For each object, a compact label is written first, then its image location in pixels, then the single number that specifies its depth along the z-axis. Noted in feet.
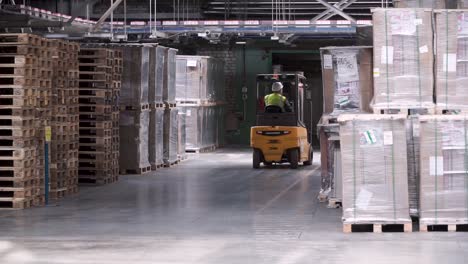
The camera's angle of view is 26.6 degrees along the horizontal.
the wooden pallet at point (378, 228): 38.91
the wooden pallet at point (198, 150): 92.57
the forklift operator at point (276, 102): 74.95
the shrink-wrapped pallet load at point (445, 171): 38.40
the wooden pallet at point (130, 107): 68.69
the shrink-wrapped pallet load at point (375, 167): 38.68
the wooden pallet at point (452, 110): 40.14
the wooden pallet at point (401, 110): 40.22
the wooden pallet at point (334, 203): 47.91
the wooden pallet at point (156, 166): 72.69
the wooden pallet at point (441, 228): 38.96
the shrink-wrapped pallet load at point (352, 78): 45.39
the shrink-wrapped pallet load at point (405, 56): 40.24
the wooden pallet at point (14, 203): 48.60
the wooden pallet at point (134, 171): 69.41
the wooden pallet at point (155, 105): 71.91
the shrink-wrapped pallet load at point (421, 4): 44.80
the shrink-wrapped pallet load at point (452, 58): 40.19
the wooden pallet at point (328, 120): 47.15
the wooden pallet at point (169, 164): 75.80
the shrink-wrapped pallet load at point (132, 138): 68.80
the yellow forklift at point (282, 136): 73.67
